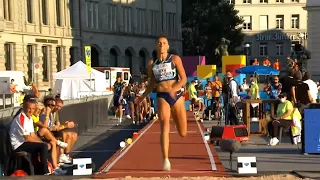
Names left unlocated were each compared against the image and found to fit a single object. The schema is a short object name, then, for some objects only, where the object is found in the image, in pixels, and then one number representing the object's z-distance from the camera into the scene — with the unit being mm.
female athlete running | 10945
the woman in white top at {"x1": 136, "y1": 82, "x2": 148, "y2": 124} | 30312
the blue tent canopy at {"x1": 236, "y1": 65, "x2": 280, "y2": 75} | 34719
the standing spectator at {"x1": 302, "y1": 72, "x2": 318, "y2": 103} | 18234
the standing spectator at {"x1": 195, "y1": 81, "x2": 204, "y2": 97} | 41350
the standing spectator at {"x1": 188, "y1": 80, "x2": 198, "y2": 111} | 32406
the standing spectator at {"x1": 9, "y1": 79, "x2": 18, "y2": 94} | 41572
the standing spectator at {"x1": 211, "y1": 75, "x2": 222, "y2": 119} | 30391
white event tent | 44844
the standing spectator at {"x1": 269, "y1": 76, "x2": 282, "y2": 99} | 26303
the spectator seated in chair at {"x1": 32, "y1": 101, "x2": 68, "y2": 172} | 13172
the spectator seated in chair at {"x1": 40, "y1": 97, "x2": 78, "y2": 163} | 14383
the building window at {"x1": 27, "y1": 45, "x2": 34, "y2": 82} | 64756
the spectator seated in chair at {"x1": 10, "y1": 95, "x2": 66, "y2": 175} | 11969
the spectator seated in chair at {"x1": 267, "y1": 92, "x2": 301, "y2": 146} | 17891
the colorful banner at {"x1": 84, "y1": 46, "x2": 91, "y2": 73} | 37066
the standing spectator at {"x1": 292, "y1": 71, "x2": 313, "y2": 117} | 18125
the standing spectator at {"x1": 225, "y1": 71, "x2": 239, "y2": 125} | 22203
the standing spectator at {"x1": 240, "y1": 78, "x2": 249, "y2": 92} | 34969
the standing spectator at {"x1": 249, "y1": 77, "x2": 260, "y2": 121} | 23403
